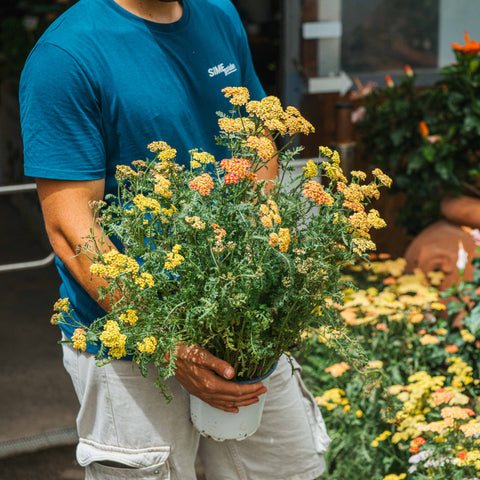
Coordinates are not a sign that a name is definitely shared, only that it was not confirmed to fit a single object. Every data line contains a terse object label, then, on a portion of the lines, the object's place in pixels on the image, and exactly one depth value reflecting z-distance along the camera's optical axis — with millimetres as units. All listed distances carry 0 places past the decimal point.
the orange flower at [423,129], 3936
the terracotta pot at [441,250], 3738
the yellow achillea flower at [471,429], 2139
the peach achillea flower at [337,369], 2816
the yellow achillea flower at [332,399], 2770
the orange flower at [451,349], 2883
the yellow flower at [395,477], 2436
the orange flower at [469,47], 3906
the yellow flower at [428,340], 2846
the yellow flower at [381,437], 2562
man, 1621
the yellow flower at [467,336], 2881
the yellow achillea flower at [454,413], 2246
